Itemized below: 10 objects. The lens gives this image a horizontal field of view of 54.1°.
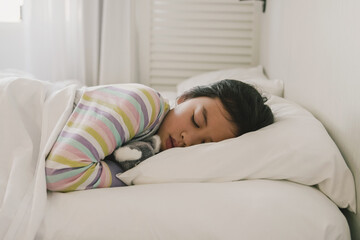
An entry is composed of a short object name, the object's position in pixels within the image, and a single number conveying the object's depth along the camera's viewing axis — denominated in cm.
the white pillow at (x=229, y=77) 180
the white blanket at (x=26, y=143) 72
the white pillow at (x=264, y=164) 85
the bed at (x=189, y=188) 73
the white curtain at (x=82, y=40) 194
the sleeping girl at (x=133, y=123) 79
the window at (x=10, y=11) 197
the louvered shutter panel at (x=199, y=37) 218
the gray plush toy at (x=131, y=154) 90
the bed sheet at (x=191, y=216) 73
